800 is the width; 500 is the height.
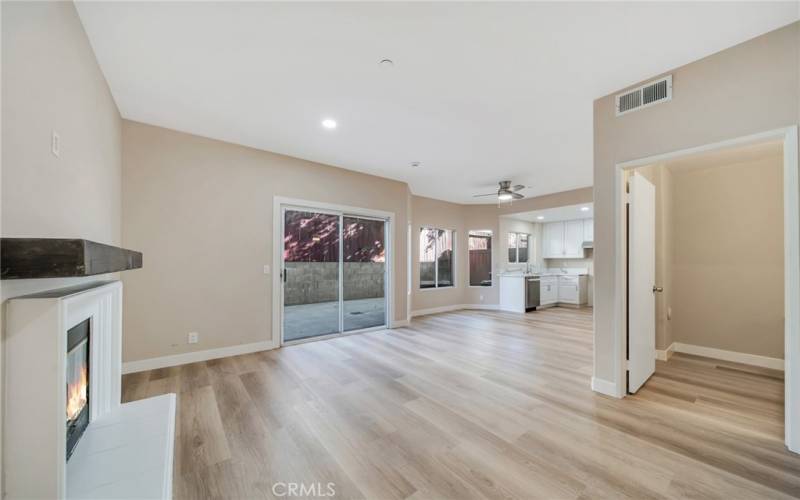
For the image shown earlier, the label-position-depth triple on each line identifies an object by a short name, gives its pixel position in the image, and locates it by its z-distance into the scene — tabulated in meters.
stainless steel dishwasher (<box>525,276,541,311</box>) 7.03
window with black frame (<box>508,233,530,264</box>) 7.98
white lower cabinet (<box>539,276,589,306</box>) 7.83
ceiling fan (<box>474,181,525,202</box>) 5.27
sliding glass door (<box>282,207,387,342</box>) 4.54
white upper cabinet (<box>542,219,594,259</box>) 7.91
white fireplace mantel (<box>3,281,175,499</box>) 0.94
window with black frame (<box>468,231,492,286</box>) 7.67
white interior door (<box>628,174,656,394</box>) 2.63
